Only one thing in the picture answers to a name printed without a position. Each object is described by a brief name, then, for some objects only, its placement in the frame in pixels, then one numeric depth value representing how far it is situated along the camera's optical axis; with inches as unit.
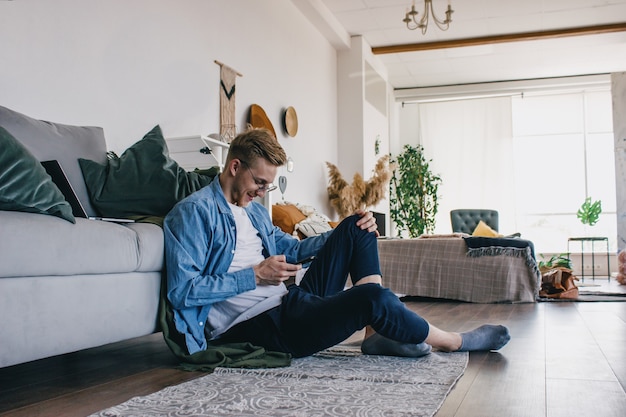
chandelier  217.3
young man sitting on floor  80.0
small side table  328.8
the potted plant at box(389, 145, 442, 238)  376.2
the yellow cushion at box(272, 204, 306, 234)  195.9
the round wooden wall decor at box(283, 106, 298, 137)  241.6
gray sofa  64.9
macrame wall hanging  194.9
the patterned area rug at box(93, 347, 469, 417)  60.7
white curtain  383.6
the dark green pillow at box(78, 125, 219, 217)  103.3
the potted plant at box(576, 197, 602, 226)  346.3
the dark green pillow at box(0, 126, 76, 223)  69.4
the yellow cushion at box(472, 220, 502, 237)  289.2
